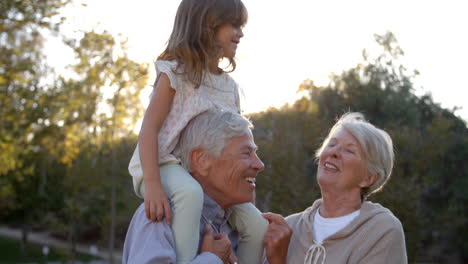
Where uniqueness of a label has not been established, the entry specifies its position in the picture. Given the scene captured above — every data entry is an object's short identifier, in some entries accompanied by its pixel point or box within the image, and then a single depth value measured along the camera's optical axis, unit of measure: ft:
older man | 9.64
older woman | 10.75
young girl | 9.21
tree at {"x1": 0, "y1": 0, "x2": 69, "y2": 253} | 32.19
